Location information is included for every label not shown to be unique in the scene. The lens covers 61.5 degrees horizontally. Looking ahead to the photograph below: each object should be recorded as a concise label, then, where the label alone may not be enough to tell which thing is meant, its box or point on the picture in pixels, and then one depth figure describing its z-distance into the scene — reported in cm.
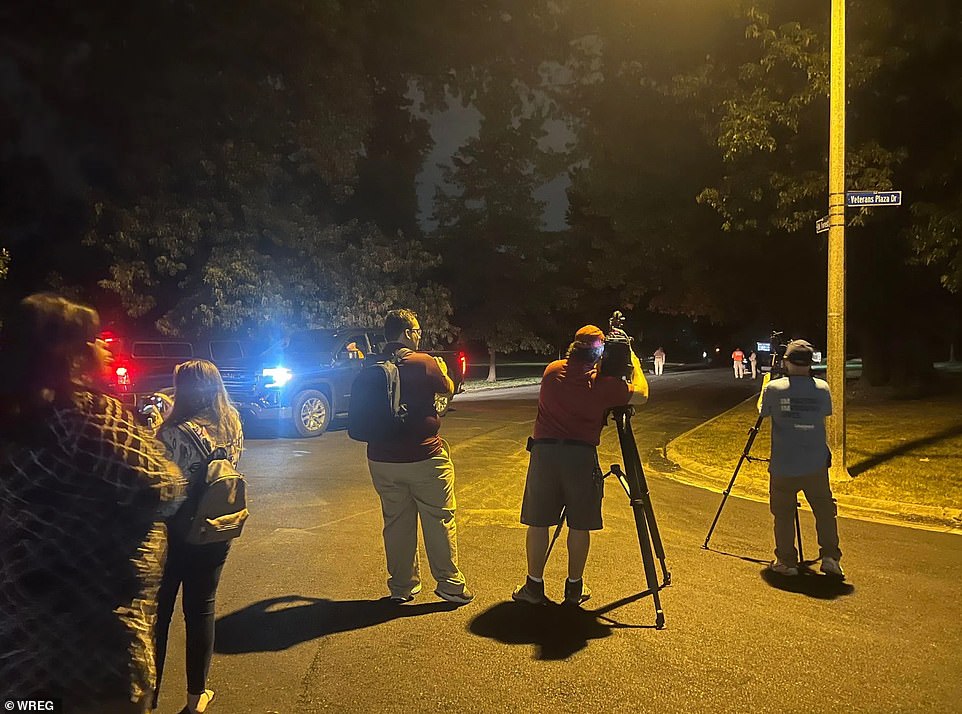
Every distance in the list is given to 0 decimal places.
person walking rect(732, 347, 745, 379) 3388
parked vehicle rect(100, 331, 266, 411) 1305
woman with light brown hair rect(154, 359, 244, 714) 346
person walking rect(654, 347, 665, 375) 3759
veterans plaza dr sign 952
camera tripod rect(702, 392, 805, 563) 658
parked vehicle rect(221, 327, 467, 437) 1323
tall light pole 953
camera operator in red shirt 503
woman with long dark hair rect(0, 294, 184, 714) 221
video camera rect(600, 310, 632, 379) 495
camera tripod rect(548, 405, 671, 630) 494
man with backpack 508
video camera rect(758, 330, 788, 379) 620
